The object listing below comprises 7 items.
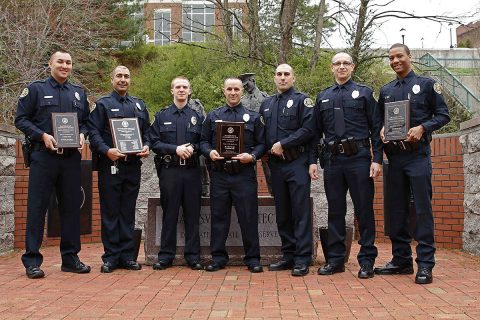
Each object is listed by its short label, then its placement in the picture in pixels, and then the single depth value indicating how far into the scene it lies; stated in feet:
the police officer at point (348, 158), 19.44
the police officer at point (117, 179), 20.90
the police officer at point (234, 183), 20.92
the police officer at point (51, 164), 19.70
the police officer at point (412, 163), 18.47
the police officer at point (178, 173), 21.30
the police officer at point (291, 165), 20.29
